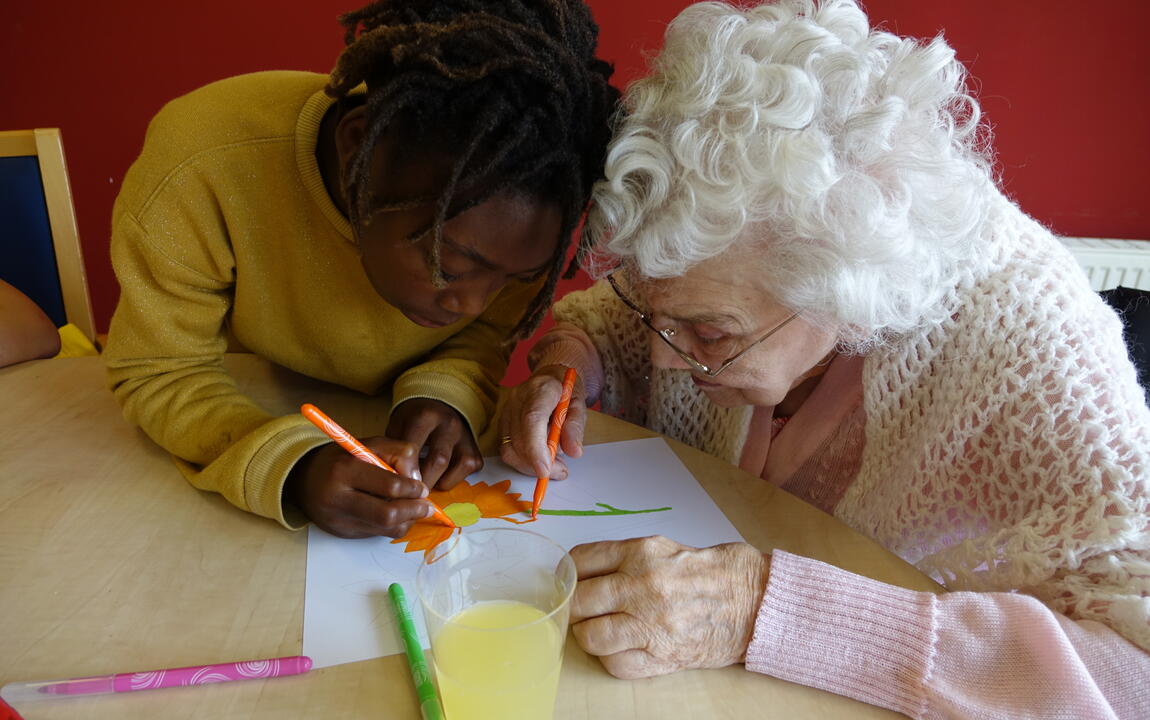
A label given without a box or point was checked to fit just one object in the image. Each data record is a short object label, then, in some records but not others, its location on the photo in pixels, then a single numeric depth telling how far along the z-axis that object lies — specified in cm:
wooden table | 68
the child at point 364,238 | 77
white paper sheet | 76
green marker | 65
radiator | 221
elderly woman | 72
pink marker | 66
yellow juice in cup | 61
